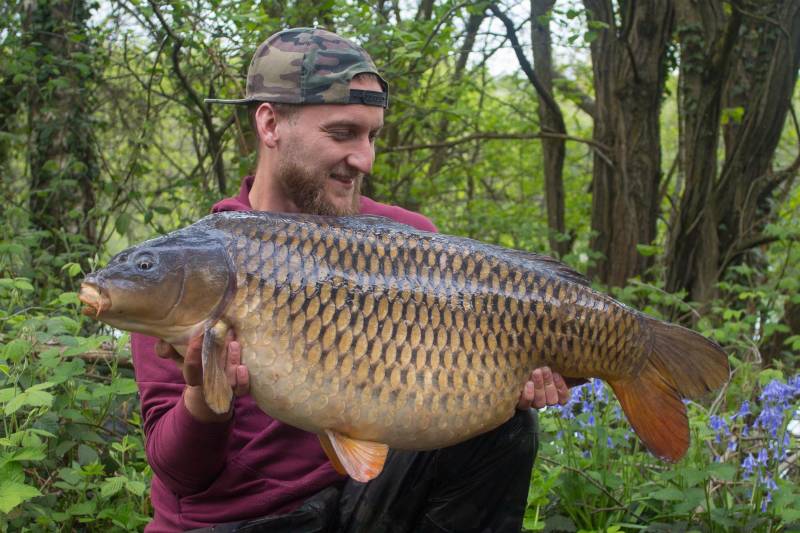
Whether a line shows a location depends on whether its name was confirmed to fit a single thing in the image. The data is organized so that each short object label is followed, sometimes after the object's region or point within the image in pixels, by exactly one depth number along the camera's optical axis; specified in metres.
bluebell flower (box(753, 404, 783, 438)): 2.08
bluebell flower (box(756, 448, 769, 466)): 2.05
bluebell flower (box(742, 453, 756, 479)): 2.08
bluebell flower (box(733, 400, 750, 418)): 2.16
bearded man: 1.62
